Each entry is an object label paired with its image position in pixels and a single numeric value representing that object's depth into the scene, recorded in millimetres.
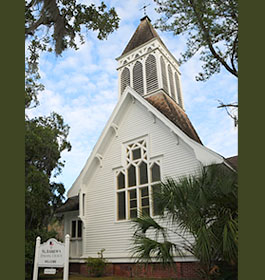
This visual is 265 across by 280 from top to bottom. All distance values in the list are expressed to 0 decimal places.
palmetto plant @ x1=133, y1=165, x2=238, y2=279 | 6016
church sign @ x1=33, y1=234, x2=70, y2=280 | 7894
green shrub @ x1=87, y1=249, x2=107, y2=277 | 11945
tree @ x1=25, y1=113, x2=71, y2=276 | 12125
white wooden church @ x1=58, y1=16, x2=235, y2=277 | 11703
